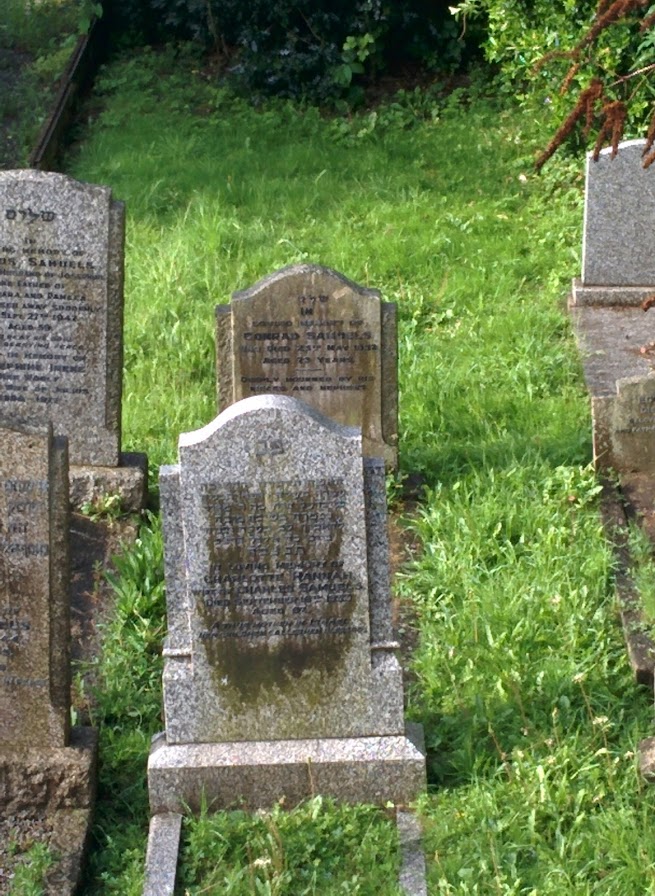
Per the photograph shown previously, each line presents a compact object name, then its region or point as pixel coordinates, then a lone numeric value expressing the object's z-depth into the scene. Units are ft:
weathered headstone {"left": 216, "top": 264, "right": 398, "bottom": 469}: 23.36
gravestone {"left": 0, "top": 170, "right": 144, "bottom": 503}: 22.63
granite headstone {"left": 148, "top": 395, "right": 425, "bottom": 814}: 16.35
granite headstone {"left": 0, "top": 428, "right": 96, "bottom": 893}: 16.20
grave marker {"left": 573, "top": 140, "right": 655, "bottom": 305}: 31.17
